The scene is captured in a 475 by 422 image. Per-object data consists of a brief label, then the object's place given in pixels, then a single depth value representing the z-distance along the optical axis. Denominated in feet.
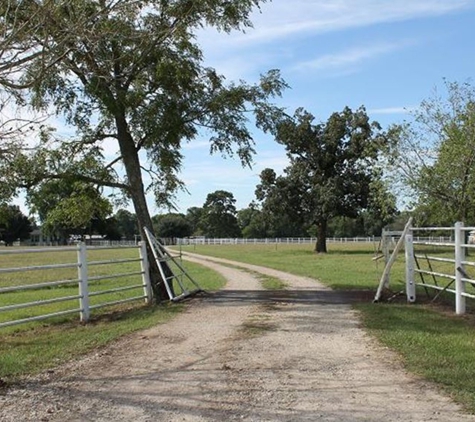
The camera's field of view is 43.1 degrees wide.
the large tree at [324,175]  167.43
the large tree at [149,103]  45.78
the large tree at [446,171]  106.93
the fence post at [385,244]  56.39
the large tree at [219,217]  455.63
